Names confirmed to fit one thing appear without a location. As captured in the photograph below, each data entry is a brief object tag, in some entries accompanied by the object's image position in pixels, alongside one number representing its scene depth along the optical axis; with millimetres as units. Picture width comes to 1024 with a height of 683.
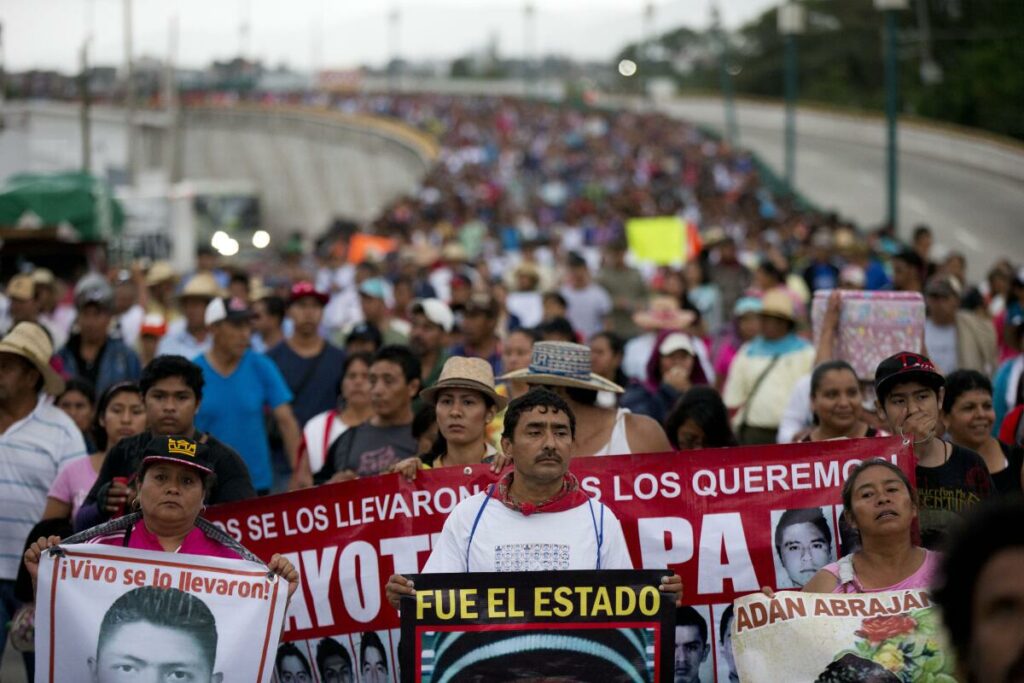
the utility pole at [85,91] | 33031
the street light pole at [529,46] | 75525
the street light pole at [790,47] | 33938
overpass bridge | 40094
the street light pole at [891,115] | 26878
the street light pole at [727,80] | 51191
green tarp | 21984
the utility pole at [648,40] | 53238
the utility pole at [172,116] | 45500
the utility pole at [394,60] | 99125
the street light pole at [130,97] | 37572
